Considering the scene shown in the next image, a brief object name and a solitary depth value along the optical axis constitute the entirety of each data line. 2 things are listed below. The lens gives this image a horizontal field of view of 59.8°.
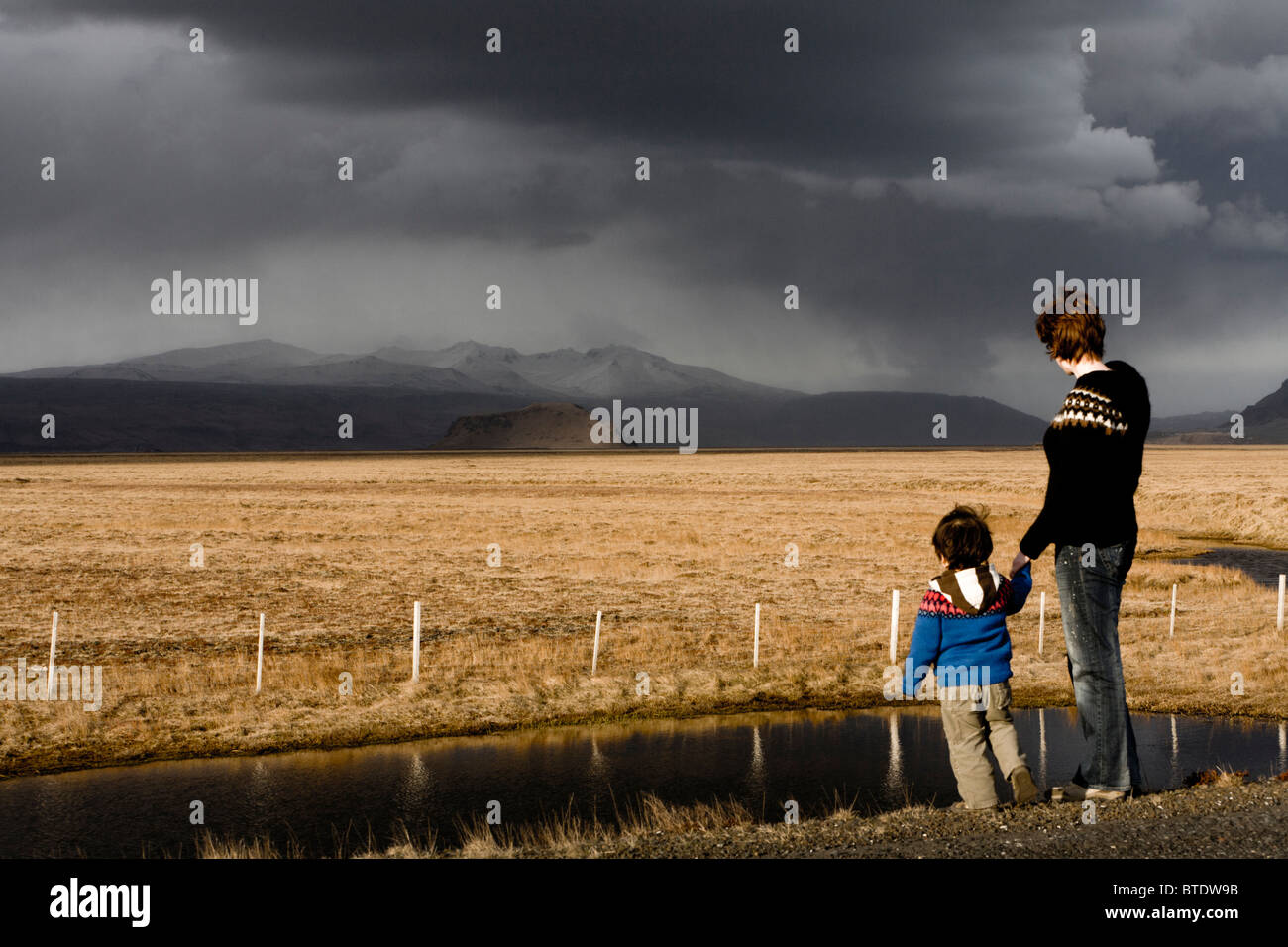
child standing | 7.13
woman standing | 6.70
